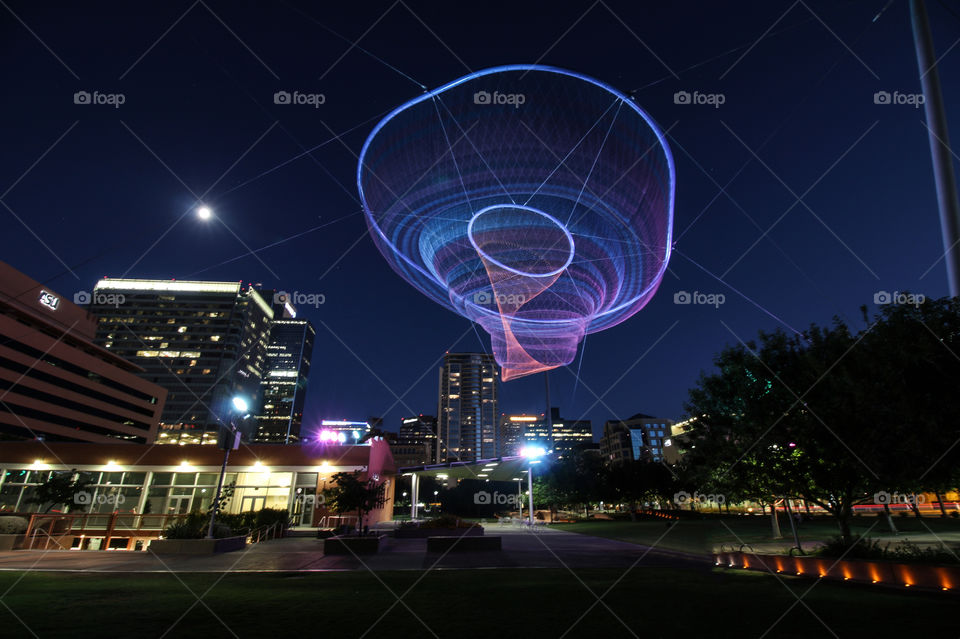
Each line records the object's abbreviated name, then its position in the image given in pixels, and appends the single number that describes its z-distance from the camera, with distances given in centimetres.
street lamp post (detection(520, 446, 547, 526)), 4100
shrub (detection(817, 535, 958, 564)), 1177
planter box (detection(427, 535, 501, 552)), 2112
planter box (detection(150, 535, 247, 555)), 1944
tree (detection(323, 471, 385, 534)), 2209
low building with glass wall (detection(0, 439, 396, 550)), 3366
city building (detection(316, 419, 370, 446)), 3781
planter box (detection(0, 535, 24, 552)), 2070
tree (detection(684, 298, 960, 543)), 1077
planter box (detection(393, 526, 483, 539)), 2731
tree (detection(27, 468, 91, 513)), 2798
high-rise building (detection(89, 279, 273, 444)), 17288
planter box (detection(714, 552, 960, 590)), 1050
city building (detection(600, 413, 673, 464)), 18912
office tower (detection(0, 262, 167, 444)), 7238
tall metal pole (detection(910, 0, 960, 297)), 957
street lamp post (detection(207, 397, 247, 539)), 2016
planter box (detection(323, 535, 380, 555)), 1991
